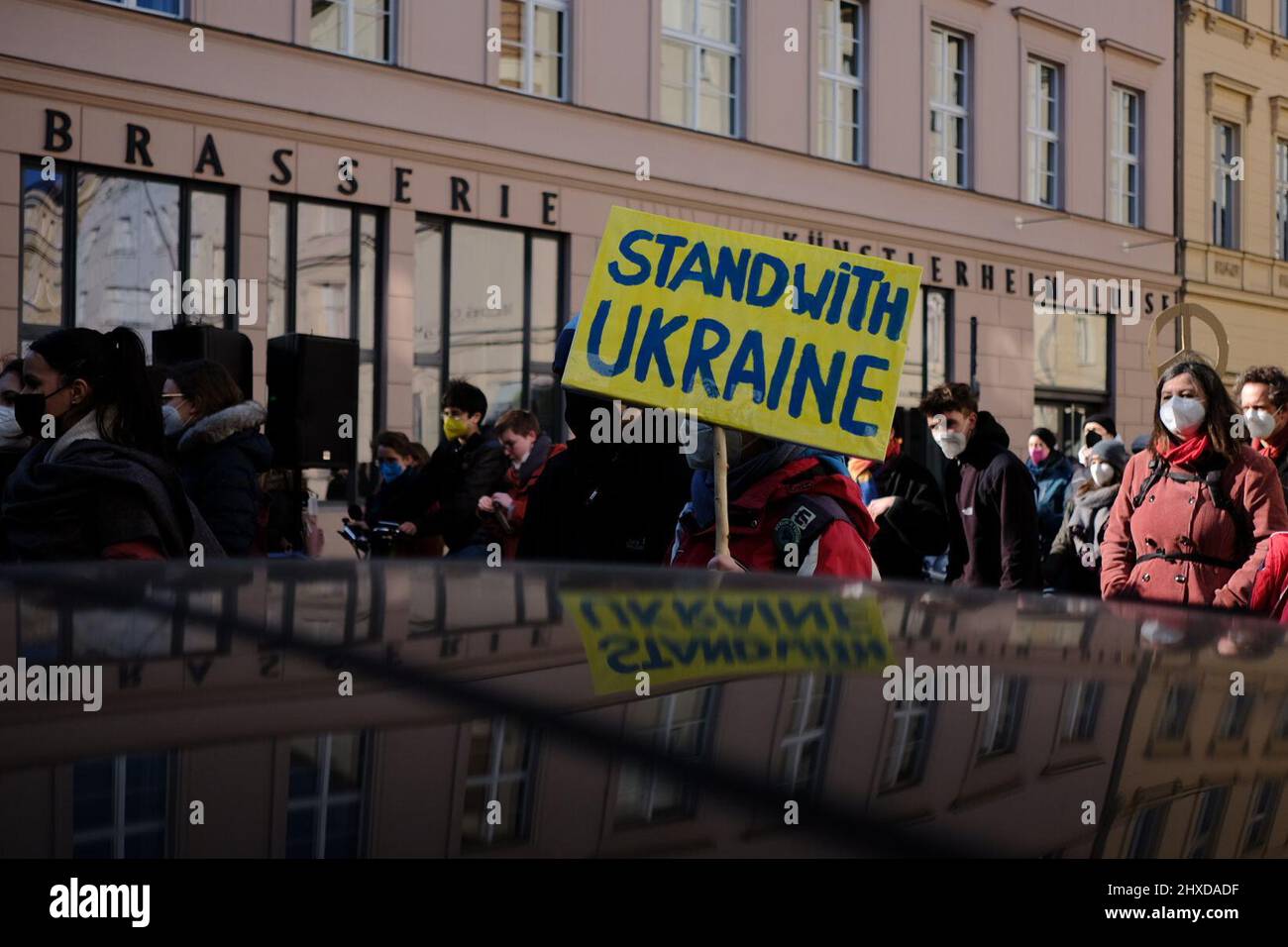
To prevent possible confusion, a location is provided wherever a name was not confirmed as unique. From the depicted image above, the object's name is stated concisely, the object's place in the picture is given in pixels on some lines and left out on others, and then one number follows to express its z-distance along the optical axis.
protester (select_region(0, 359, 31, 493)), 5.23
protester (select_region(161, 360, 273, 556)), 5.04
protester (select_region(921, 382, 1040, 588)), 5.95
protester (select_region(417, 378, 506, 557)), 7.53
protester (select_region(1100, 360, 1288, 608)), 4.57
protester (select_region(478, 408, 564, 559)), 7.29
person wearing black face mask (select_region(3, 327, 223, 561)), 3.44
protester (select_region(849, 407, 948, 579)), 6.49
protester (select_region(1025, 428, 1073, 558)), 9.82
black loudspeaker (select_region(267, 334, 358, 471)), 8.81
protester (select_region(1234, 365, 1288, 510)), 5.40
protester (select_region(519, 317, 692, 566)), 4.00
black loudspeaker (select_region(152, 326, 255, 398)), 8.01
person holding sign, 3.08
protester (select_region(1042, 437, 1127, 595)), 8.25
